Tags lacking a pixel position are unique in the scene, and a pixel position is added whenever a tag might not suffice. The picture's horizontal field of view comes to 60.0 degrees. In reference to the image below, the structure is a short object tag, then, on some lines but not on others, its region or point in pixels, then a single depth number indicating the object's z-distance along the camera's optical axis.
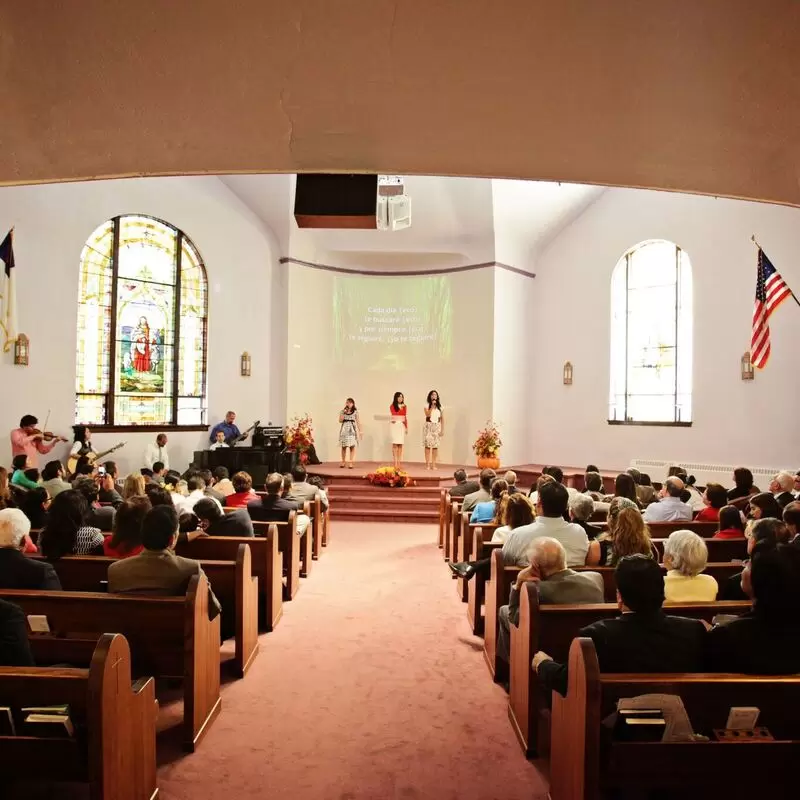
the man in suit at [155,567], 3.22
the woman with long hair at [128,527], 3.79
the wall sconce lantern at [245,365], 12.26
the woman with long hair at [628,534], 3.69
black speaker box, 5.19
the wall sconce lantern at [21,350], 9.09
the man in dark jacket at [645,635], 2.31
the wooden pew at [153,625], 2.99
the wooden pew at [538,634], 3.03
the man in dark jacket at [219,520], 4.81
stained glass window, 10.40
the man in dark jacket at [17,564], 3.13
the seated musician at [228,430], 11.49
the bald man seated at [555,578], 3.25
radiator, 9.94
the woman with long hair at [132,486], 5.14
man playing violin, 8.61
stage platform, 10.02
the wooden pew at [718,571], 3.79
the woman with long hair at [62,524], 3.73
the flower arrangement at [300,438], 11.91
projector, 11.26
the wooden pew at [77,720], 2.10
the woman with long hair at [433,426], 12.45
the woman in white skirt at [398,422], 12.34
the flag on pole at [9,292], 8.21
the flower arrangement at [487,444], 12.20
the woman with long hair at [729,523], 4.65
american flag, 8.61
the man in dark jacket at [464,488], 7.78
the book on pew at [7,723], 2.10
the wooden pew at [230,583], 3.76
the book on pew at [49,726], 2.09
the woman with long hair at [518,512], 4.34
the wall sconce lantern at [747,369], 10.24
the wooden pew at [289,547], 5.53
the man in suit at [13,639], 2.39
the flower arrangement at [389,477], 10.74
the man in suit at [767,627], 2.22
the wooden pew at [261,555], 4.62
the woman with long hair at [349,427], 12.30
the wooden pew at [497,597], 3.89
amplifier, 11.17
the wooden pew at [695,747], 2.03
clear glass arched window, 11.48
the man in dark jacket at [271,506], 5.86
